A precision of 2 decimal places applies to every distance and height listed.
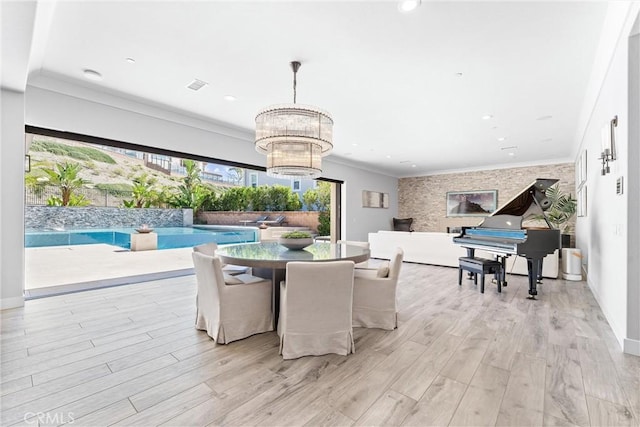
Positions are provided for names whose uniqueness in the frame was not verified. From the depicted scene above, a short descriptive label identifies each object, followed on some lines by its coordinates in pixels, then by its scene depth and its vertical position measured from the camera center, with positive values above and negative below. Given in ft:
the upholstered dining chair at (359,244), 11.87 -1.21
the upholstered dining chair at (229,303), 8.05 -2.60
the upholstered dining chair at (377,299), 9.34 -2.73
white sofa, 17.24 -2.49
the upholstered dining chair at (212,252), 10.61 -1.41
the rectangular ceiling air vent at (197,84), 11.65 +5.36
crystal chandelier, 9.66 +2.67
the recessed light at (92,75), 10.79 +5.32
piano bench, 13.65 -2.48
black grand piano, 12.79 -0.85
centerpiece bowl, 10.20 -0.88
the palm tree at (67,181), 32.94 +3.74
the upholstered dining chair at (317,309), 7.16 -2.43
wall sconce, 9.09 +2.42
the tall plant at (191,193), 45.01 +3.53
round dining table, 8.16 -1.26
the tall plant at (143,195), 40.28 +2.77
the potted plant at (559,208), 19.26 +0.60
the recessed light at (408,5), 7.12 +5.27
